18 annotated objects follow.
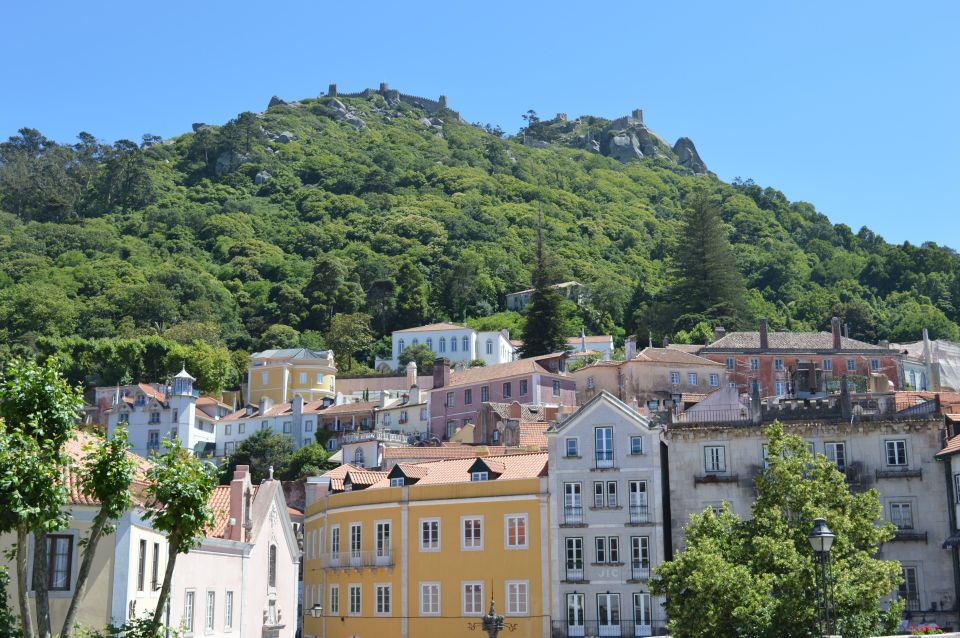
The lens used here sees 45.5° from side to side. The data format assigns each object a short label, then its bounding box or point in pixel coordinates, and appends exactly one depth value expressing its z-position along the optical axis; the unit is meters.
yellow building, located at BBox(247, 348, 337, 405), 115.12
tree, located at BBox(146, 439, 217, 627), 23.52
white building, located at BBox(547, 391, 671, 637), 47.34
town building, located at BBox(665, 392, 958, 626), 44.28
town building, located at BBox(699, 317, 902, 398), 92.50
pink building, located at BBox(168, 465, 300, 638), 36.28
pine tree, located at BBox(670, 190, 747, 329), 125.31
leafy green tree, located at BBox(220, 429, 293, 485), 90.94
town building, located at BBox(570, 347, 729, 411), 85.81
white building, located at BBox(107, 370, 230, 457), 100.38
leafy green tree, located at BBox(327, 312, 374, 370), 133.62
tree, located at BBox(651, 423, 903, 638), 32.09
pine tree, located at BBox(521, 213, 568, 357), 113.81
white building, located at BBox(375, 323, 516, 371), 124.44
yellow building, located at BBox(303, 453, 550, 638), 48.50
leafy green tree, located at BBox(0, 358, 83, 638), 21.11
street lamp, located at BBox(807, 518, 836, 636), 23.91
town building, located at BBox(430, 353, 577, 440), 91.31
